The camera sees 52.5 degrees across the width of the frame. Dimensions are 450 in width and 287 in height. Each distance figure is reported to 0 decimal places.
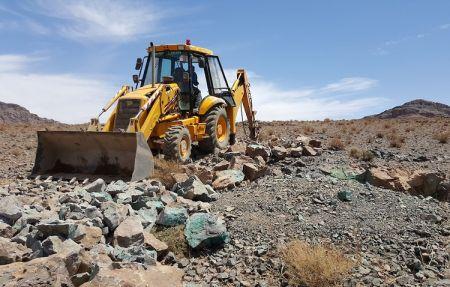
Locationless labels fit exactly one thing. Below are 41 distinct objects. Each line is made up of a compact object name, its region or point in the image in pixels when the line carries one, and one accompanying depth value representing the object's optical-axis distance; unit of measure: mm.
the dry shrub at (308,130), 22462
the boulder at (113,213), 5844
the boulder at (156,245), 5504
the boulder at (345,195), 7148
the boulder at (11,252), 4590
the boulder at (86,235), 5234
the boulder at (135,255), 4959
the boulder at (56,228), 5238
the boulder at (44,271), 3859
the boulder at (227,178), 8156
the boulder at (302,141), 12480
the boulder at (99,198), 6586
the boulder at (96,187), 7531
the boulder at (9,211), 5793
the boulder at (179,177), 8279
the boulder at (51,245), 4748
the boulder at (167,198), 7059
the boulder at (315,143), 13000
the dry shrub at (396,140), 16594
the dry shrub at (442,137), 17531
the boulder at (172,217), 6316
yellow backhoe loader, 9250
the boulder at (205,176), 8414
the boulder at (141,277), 4027
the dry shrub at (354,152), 12578
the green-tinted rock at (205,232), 5730
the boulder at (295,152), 11203
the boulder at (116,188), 7516
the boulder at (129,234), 5465
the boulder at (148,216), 6207
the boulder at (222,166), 9341
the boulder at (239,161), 9094
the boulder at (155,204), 6806
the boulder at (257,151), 10547
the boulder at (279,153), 10906
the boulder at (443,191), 8367
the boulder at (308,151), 11484
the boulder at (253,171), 8711
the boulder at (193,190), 7379
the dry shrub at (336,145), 14180
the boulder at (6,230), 5356
